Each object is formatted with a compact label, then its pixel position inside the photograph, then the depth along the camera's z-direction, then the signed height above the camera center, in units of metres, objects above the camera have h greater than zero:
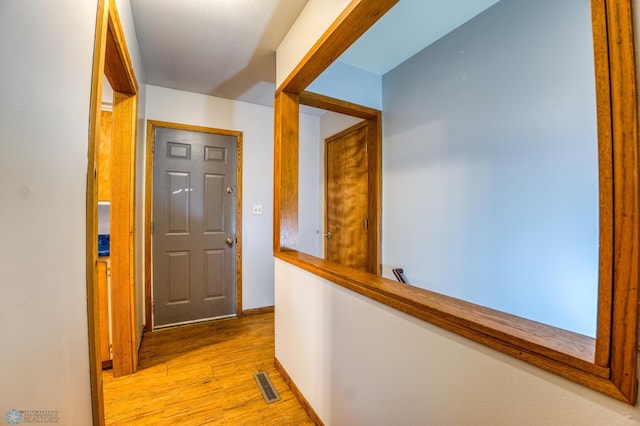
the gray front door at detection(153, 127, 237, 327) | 2.62 -0.09
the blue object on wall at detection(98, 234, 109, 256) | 1.95 -0.22
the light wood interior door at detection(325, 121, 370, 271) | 2.62 +0.22
